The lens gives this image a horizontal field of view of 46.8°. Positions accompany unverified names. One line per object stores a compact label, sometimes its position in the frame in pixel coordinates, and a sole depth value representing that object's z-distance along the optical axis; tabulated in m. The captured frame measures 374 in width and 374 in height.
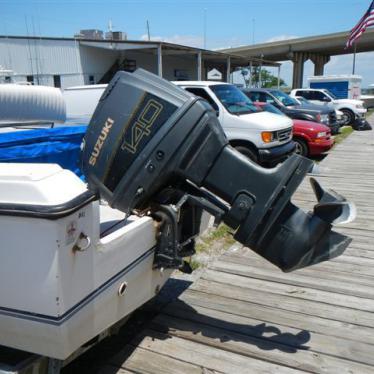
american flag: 24.19
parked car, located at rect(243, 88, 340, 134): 13.25
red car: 10.79
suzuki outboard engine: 2.57
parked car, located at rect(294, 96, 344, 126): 16.16
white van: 8.70
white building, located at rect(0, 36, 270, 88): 25.12
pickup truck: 19.89
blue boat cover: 3.33
